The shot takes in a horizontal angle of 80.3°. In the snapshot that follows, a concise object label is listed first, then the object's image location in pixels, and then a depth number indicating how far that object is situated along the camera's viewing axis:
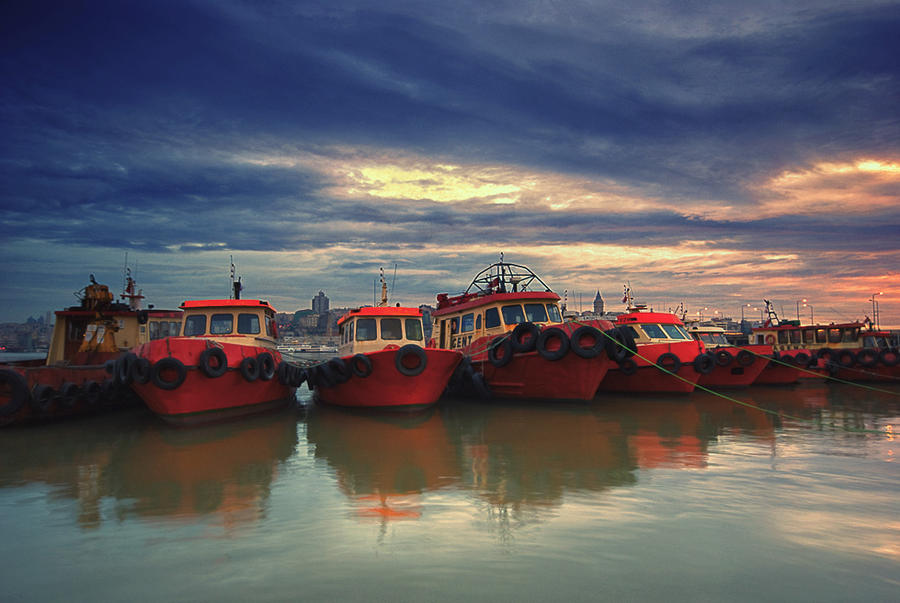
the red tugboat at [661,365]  16.95
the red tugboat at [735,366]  19.03
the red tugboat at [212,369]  10.48
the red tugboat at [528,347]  13.73
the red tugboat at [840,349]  21.89
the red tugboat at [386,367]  12.46
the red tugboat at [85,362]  11.05
